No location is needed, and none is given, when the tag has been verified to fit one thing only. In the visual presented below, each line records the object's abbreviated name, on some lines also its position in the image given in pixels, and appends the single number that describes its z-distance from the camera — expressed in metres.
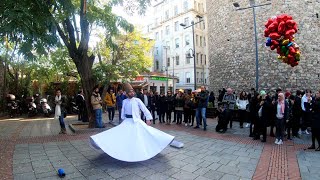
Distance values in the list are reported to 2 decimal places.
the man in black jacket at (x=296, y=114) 9.47
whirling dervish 5.29
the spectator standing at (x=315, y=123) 7.06
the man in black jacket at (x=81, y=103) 13.83
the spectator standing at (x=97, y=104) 10.34
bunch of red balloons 7.06
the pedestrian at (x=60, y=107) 9.57
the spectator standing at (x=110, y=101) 13.54
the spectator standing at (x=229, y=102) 10.53
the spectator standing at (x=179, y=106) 12.71
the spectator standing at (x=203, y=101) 10.70
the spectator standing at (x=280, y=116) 8.29
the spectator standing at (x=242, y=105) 11.98
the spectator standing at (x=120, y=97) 13.70
